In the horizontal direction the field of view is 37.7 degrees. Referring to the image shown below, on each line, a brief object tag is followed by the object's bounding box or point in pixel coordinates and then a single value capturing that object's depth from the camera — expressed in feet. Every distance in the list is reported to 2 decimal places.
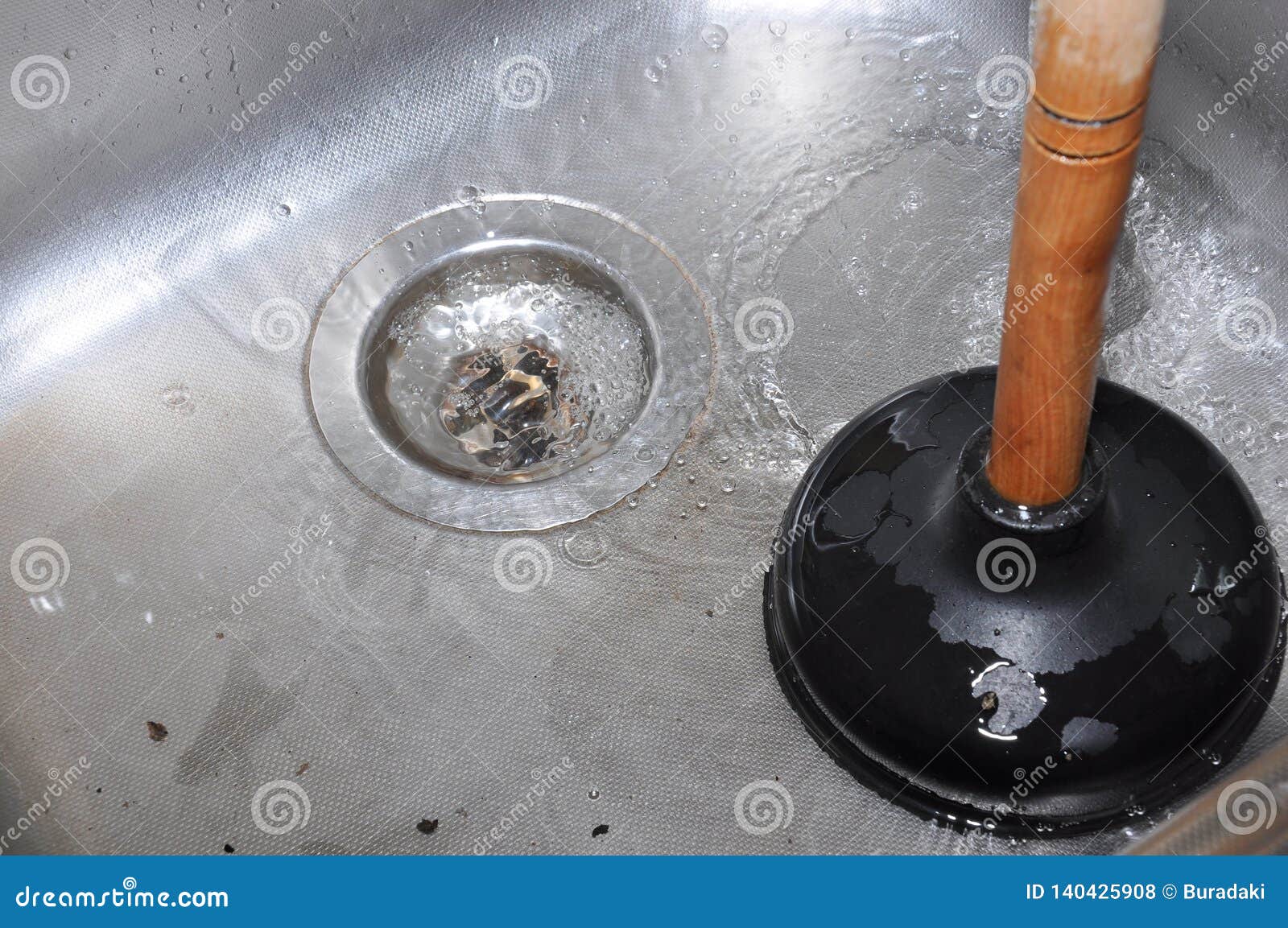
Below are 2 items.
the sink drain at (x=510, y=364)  1.46
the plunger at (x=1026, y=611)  1.18
